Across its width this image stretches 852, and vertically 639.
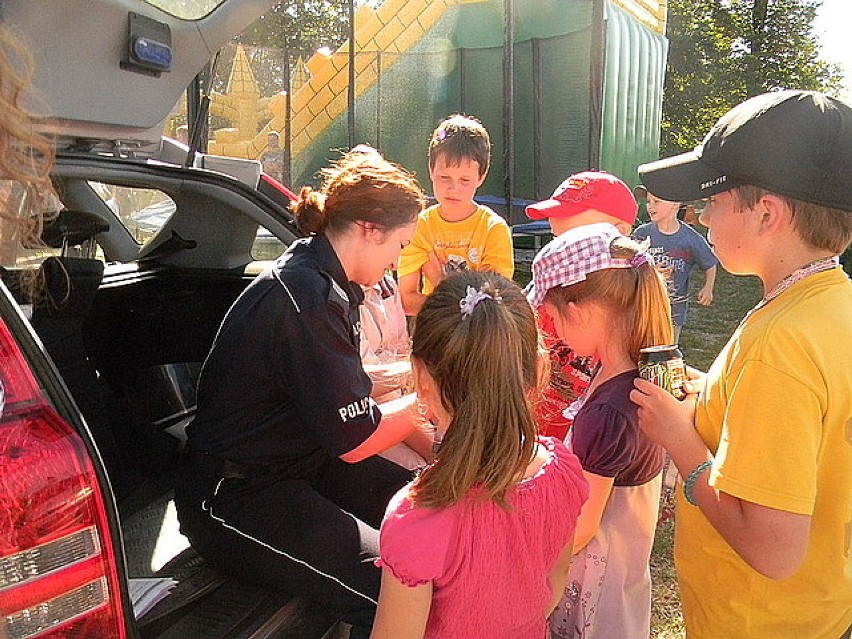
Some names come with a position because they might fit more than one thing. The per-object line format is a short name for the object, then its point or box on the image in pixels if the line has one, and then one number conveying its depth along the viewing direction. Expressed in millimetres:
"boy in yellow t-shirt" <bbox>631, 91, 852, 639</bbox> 1291
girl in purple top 1757
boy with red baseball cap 2402
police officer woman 1875
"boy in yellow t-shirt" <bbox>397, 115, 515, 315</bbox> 3219
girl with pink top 1360
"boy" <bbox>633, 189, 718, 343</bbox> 4965
